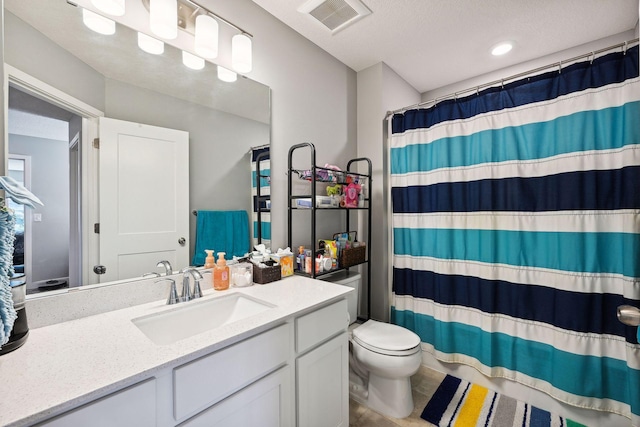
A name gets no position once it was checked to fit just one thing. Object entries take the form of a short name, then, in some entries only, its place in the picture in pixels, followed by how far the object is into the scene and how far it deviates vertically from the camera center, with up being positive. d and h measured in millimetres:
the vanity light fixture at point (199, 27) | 1212 +926
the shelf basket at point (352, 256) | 1905 -317
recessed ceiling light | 2029 +1264
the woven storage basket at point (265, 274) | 1499 -343
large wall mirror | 960 +435
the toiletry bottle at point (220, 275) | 1381 -318
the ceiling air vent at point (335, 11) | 1631 +1272
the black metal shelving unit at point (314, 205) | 1676 +61
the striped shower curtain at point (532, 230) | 1397 -109
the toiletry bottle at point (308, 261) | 1733 -311
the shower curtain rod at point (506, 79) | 1361 +840
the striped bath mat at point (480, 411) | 1553 -1207
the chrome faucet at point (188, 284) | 1235 -333
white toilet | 1529 -891
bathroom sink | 1080 -455
